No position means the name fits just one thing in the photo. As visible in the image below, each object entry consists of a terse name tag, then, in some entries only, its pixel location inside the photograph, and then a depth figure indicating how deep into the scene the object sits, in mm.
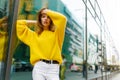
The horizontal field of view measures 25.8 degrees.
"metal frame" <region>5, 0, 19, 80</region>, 2254
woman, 2131
